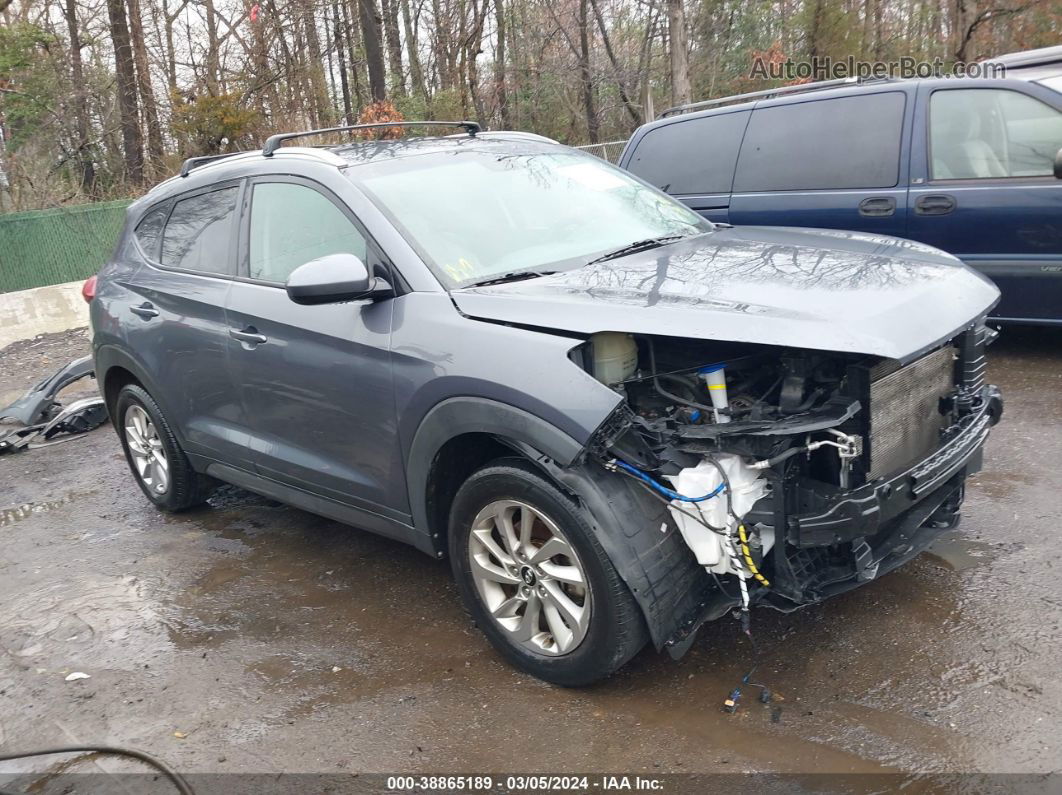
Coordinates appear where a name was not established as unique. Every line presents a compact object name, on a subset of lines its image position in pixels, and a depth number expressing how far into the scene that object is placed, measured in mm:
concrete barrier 11836
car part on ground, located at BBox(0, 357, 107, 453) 7504
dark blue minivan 5992
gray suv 2945
